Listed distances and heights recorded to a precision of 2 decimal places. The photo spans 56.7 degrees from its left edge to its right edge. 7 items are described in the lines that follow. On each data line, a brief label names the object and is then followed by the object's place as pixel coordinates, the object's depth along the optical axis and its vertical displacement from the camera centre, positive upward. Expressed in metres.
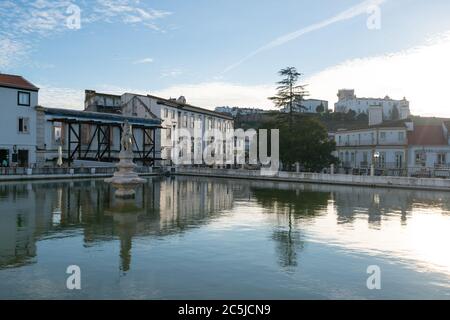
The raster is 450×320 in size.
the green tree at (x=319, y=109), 164.25 +20.02
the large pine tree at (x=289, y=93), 54.47 +8.79
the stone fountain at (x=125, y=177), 24.12 -1.03
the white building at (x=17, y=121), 43.34 +4.10
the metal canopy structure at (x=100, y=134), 48.44 +3.27
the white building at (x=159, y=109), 59.53 +7.42
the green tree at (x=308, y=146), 47.44 +1.56
